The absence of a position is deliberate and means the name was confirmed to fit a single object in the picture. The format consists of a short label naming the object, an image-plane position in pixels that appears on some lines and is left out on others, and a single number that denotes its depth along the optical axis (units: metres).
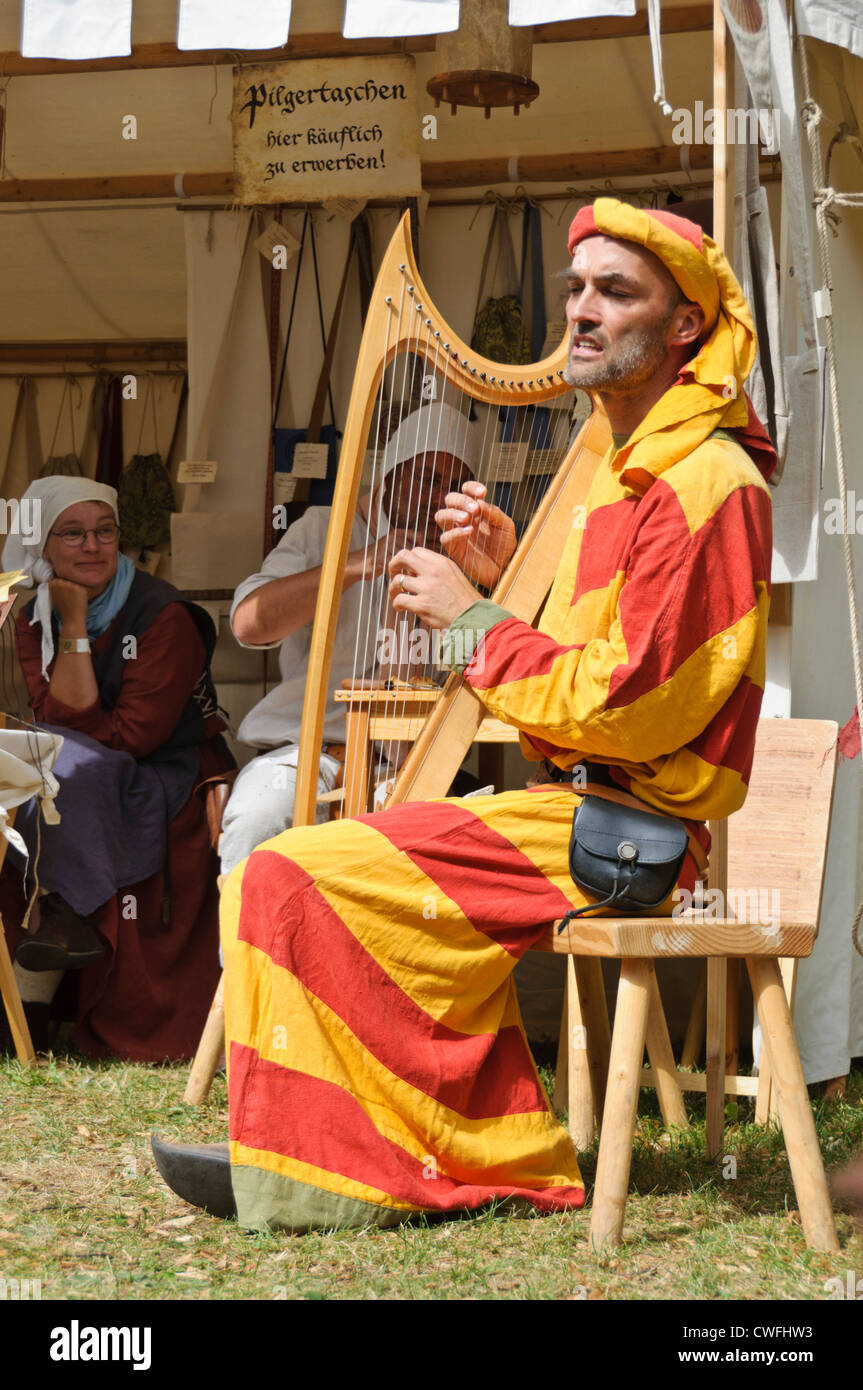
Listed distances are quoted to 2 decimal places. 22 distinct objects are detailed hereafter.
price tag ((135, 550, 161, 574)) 10.90
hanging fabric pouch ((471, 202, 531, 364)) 9.28
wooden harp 5.24
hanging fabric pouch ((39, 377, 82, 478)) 11.36
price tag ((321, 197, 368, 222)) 9.50
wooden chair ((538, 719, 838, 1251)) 4.41
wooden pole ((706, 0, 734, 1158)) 5.42
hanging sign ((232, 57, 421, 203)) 8.91
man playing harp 4.42
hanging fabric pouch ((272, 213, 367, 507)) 9.62
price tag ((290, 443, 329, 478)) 9.54
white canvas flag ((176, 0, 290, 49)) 6.01
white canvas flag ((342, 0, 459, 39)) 5.86
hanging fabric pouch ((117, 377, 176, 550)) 10.87
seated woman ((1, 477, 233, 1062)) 7.50
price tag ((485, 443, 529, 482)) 8.02
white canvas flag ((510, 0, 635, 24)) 5.60
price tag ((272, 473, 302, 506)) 9.62
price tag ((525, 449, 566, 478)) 7.56
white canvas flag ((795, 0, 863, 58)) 5.45
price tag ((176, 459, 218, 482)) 9.70
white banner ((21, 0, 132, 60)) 6.03
